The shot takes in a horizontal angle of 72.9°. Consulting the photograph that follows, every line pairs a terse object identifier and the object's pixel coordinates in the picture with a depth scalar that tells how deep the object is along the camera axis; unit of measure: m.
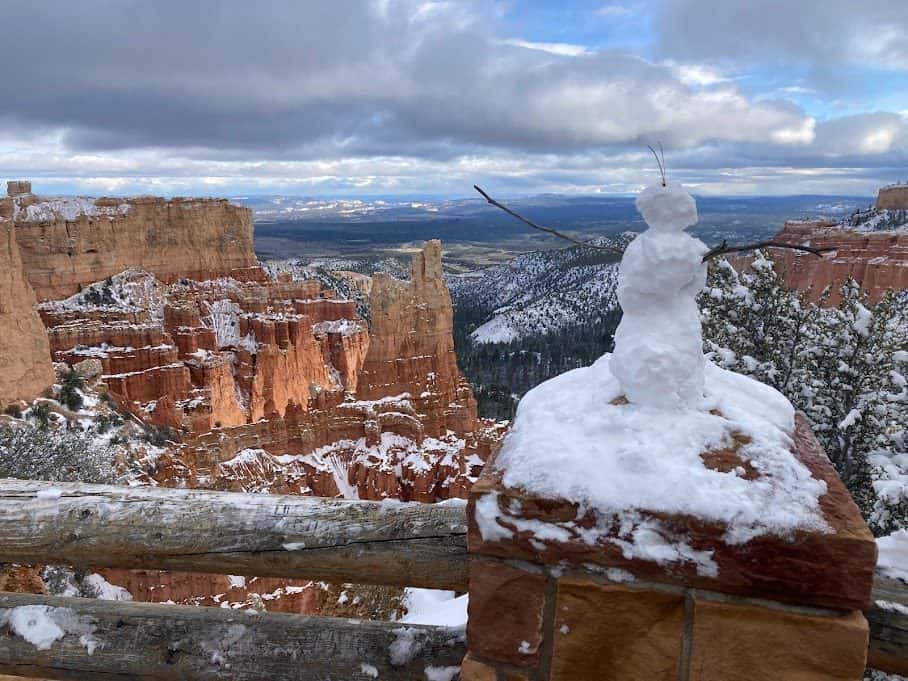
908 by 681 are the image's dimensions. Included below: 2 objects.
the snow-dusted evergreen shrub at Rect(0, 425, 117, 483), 11.26
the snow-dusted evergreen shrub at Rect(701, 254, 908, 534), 5.95
